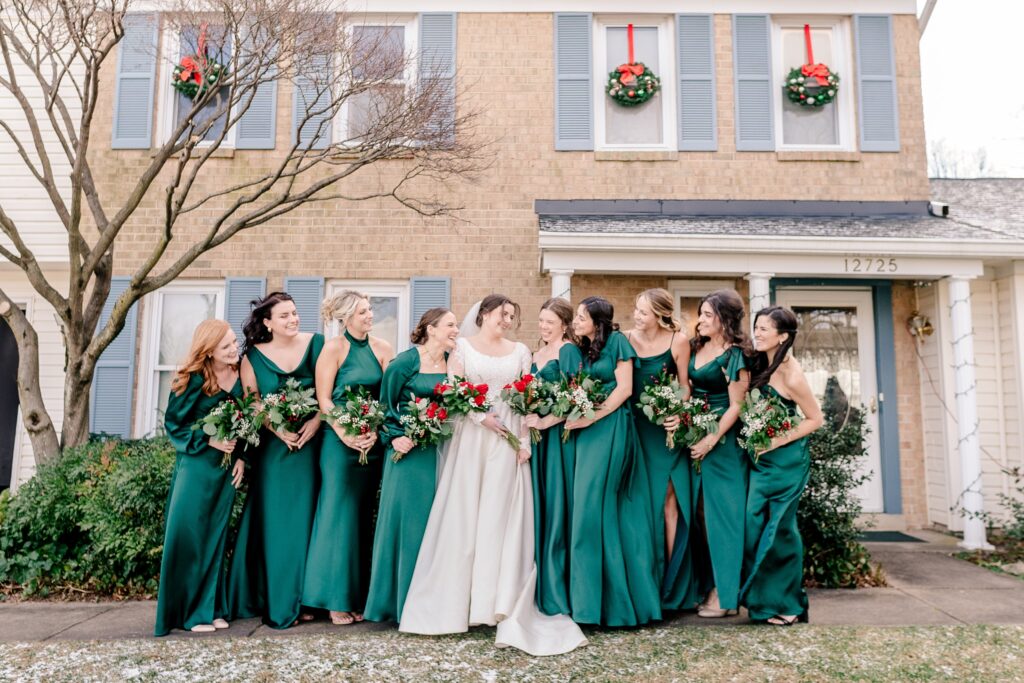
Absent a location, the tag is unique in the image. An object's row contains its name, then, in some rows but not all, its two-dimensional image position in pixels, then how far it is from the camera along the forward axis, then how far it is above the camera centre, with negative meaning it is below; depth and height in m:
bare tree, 5.89 +2.77
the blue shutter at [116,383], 7.99 +0.30
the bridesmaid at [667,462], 4.42 -0.34
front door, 8.34 +0.86
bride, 4.00 -0.77
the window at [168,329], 8.19 +0.96
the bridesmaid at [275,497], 4.34 -0.58
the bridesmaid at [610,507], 4.12 -0.61
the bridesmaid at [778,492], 4.24 -0.52
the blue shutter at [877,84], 8.36 +4.03
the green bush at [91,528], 5.06 -0.91
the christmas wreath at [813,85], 8.39 +4.01
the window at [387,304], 8.33 +1.28
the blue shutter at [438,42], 8.31 +4.57
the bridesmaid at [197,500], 4.15 -0.57
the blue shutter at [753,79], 8.45 +4.14
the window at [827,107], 8.53 +3.98
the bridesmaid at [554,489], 4.15 -0.51
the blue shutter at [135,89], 8.36 +3.95
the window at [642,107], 8.57 +4.03
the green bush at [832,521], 5.29 -0.86
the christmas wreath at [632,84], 8.45 +4.04
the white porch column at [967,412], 6.99 -0.02
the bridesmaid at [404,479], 4.20 -0.44
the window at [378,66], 6.67 +3.59
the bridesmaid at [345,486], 4.28 -0.50
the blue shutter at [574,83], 8.44 +4.07
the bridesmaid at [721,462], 4.28 -0.34
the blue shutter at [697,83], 8.43 +4.08
